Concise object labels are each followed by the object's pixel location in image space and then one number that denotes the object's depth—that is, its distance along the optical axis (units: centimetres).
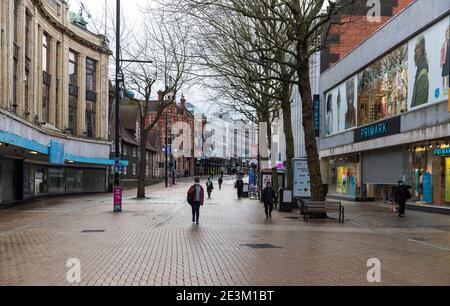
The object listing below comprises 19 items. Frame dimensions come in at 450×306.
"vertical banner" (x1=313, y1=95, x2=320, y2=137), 4409
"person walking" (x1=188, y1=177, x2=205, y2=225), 1897
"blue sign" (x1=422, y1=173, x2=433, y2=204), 2538
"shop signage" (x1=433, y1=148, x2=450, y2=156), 2386
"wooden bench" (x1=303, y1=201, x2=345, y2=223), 2067
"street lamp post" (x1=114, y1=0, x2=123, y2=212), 2473
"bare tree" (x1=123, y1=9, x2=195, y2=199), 3497
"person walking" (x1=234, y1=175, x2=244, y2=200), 3950
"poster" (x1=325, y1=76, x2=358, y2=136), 3641
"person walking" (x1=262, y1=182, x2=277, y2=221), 2111
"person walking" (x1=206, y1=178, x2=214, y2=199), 3822
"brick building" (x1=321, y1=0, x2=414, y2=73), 3712
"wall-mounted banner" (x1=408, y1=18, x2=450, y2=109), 2334
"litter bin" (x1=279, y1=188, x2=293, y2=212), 2567
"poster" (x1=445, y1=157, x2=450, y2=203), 2370
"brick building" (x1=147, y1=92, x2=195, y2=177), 9919
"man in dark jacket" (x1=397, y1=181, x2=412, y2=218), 2262
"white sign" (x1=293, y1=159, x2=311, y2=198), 2675
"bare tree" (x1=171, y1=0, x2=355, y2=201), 1981
